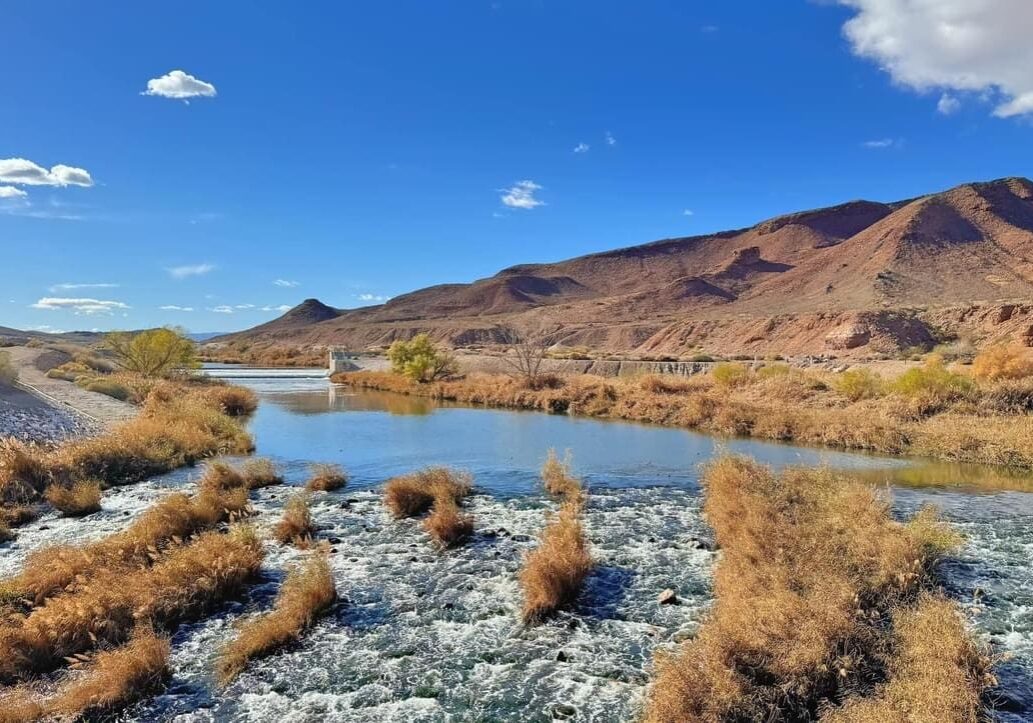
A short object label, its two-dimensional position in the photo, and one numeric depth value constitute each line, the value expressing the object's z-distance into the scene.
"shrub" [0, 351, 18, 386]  30.60
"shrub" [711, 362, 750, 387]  36.06
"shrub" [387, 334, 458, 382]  47.19
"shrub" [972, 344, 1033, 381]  27.23
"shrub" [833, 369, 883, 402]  29.23
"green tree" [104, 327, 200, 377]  45.09
